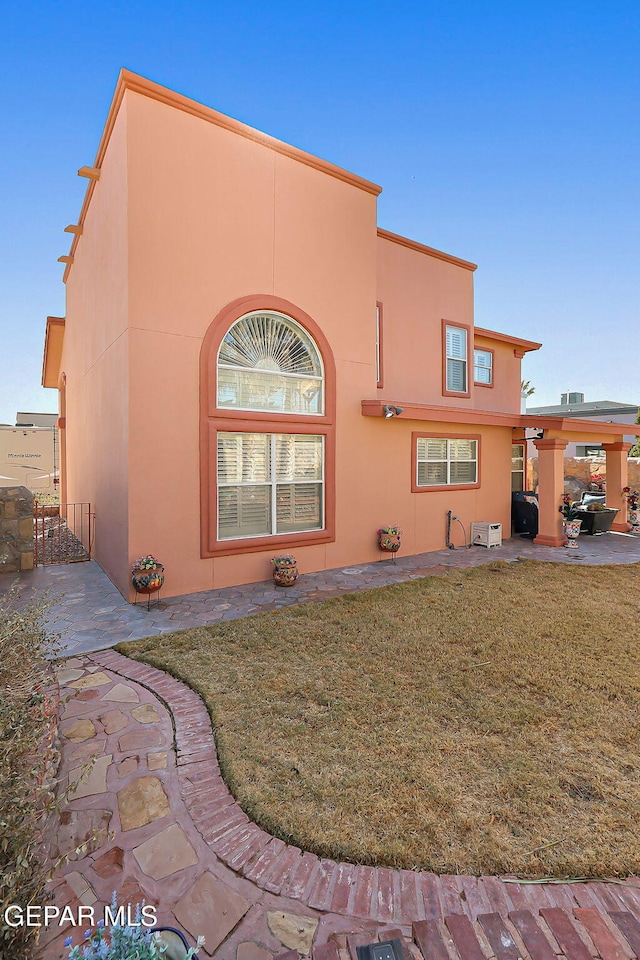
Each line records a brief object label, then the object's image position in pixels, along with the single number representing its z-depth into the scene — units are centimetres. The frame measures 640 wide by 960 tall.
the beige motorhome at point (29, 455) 2303
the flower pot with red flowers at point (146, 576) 607
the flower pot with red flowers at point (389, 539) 882
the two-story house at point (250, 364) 636
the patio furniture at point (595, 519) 1170
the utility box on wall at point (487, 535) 1028
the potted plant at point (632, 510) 1232
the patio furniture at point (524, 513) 1148
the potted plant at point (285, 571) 706
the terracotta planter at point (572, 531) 1031
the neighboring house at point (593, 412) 3189
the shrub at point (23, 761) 145
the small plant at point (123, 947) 133
